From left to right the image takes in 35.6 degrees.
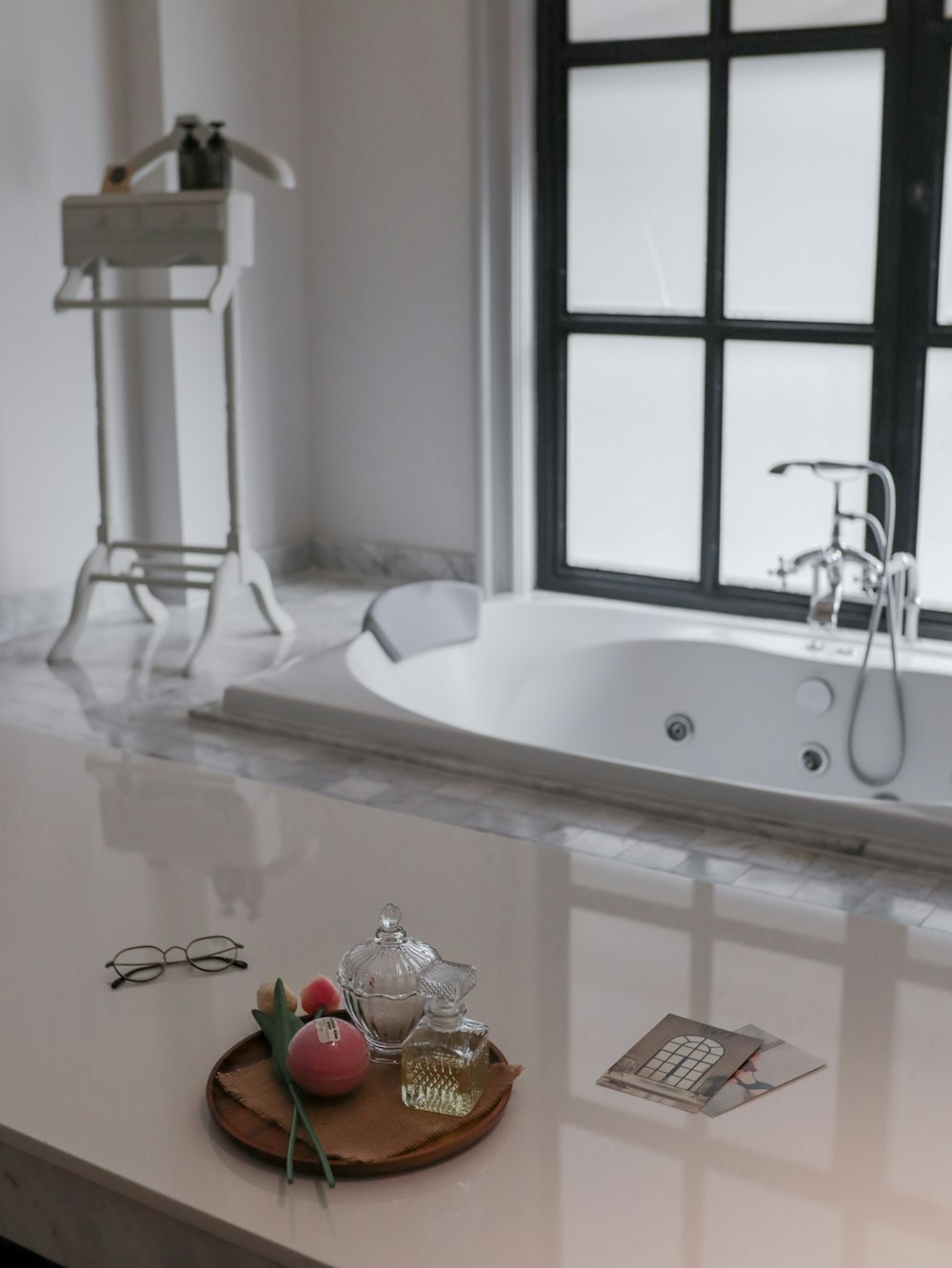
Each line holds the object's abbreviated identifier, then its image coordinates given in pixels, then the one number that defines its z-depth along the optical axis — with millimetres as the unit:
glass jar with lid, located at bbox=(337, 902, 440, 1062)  1160
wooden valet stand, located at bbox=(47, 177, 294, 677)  3711
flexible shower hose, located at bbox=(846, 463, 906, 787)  3383
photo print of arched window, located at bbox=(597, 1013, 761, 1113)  1095
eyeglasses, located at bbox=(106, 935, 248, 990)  1288
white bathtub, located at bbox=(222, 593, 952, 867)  3137
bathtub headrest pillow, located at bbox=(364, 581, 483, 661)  3605
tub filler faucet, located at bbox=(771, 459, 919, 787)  3400
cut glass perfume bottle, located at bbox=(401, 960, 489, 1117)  1074
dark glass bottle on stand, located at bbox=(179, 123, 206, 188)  3795
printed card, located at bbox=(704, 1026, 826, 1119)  1088
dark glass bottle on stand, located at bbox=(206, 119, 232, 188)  3778
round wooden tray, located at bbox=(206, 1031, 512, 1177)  1015
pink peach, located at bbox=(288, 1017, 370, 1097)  1094
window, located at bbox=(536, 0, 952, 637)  3857
